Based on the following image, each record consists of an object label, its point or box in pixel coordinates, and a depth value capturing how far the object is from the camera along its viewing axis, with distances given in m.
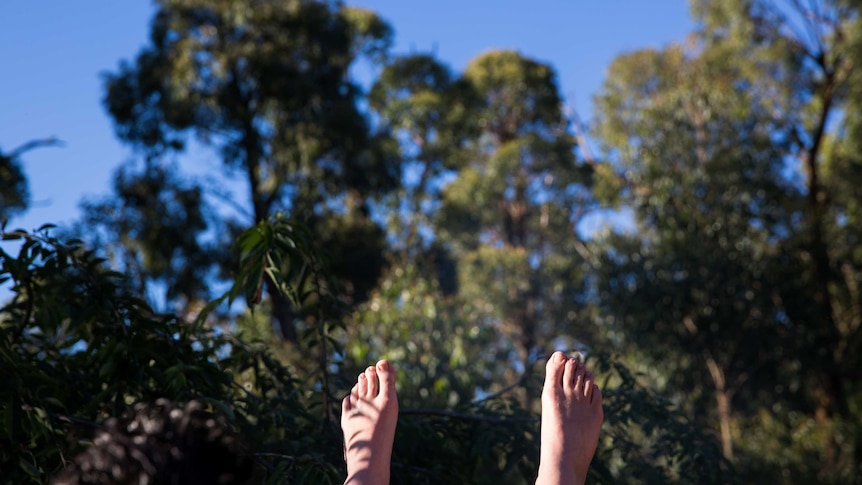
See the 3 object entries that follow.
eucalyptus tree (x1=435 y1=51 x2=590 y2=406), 17.94
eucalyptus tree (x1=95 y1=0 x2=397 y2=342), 15.25
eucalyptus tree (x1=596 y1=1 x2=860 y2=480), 12.53
